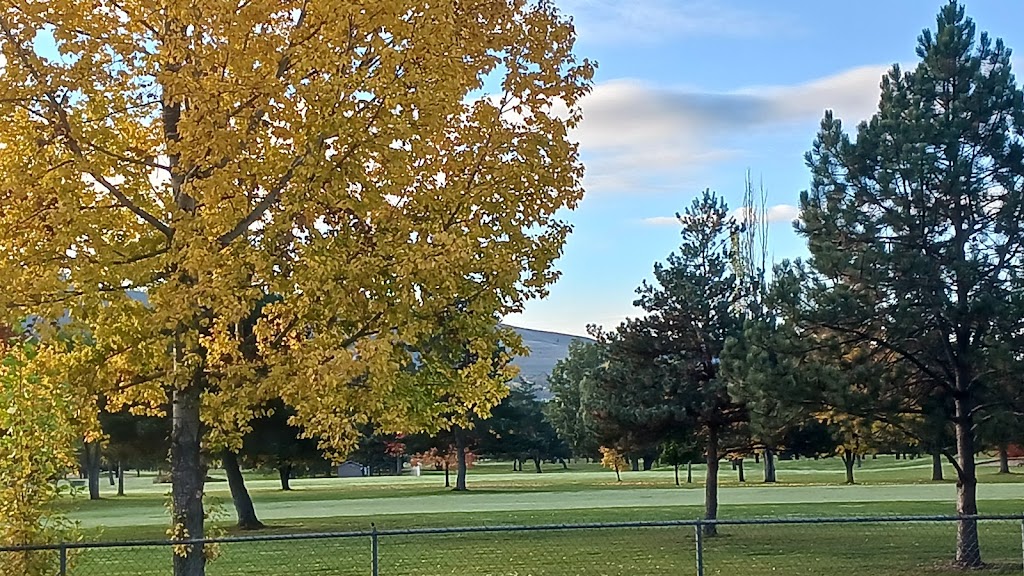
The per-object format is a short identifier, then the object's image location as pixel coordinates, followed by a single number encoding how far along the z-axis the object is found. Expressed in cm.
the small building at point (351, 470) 12696
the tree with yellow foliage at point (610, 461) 4970
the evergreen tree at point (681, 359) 2542
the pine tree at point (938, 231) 1731
